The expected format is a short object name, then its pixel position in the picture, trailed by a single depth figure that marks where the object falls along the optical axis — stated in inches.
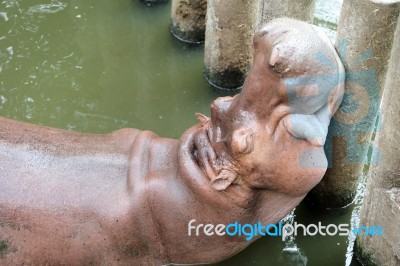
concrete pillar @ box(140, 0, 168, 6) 215.5
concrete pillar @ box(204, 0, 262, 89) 166.7
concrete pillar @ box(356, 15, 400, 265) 114.1
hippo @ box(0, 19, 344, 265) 100.4
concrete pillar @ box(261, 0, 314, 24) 139.3
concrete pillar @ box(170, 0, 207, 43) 192.4
